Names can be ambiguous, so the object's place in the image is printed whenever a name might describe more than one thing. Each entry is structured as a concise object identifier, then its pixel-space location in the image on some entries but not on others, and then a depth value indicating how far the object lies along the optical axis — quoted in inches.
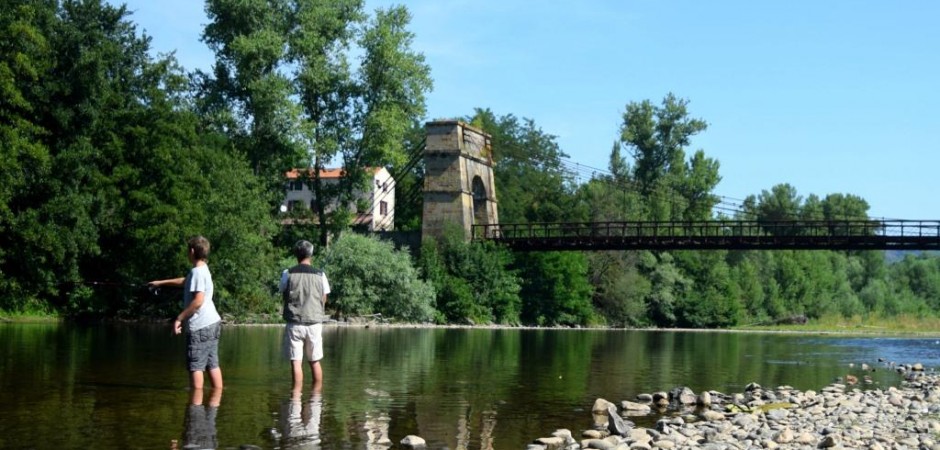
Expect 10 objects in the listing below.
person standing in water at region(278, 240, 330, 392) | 542.0
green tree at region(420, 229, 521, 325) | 2273.6
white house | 2244.1
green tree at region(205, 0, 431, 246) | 2047.2
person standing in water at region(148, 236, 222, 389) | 485.1
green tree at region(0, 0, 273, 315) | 1428.4
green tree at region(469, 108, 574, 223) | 3180.4
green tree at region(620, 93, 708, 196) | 3661.4
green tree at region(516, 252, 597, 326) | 2645.2
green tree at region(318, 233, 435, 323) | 1963.6
